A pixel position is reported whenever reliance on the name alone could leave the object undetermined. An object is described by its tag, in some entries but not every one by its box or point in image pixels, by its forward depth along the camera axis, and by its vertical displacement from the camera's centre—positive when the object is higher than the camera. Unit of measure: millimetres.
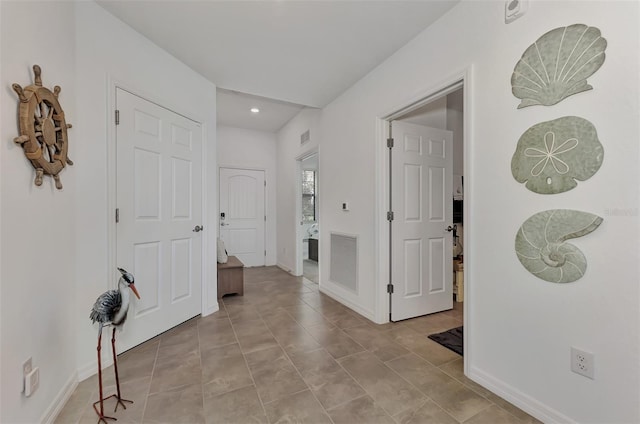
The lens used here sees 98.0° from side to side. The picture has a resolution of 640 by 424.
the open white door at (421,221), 2768 -87
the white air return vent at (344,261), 3160 -591
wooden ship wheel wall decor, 1295 +431
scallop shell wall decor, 1284 +734
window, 7382 +449
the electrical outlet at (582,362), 1291 -713
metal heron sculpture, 1438 -505
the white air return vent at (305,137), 4258 +1181
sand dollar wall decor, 1289 +285
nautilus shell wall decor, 1324 -165
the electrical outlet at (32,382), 1272 -798
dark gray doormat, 2245 -1092
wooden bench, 3561 -862
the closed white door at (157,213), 2211 -5
